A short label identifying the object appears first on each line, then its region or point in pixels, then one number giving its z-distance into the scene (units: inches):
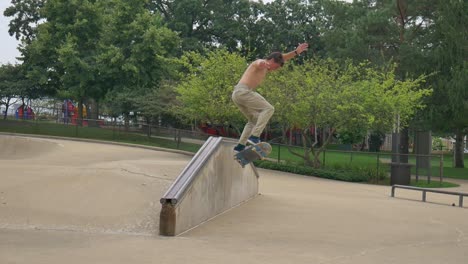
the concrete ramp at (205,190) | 290.0
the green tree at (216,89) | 1051.3
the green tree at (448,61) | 1185.4
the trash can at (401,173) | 930.2
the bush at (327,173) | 955.3
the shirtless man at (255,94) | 334.3
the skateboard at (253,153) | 364.2
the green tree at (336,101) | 923.4
